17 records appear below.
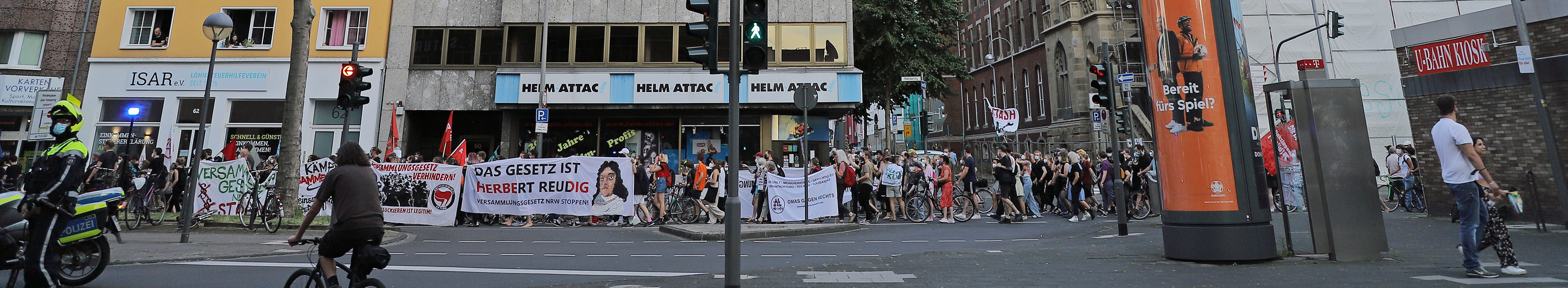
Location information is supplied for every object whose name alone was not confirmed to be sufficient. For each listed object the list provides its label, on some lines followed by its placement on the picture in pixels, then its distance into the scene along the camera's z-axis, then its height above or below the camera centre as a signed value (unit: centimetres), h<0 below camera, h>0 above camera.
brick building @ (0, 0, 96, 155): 2350 +505
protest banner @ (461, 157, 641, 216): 1461 +53
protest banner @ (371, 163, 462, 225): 1460 +42
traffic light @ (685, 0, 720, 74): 595 +140
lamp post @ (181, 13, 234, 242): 1097 +247
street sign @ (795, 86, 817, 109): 1327 +197
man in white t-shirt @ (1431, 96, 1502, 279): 605 +24
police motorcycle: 621 -16
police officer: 598 +18
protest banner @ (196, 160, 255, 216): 1495 +64
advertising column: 723 +67
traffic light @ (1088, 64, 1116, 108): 1252 +201
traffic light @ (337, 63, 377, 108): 1114 +188
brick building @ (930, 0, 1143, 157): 3756 +838
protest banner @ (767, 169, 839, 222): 1489 +30
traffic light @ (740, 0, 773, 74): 599 +134
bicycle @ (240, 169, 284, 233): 1267 +11
